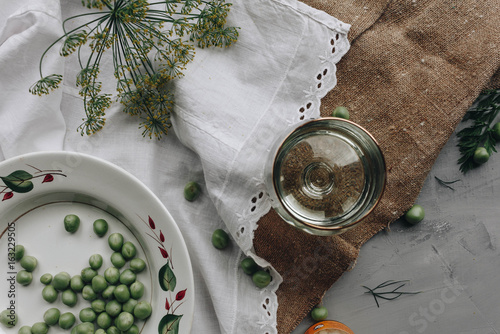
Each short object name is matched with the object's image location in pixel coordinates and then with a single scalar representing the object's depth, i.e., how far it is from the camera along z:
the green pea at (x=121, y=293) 0.55
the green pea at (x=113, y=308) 0.55
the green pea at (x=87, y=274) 0.55
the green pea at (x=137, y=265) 0.55
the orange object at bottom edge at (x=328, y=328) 0.56
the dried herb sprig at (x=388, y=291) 0.57
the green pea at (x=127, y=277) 0.55
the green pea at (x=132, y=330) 0.55
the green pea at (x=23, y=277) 0.55
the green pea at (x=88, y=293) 0.55
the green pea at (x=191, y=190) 0.56
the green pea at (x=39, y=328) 0.55
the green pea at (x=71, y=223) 0.55
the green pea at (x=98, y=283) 0.55
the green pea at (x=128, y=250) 0.55
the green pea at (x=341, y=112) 0.55
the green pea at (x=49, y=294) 0.55
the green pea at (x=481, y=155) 0.57
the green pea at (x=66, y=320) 0.55
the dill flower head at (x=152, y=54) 0.53
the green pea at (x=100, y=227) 0.55
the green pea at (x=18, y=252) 0.55
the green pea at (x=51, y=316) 0.55
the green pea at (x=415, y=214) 0.56
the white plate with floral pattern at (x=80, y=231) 0.54
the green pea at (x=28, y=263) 0.55
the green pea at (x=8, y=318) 0.55
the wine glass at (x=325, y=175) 0.52
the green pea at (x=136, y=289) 0.55
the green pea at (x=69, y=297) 0.55
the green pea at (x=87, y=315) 0.55
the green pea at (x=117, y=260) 0.55
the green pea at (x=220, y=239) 0.56
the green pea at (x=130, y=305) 0.55
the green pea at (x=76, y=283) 0.55
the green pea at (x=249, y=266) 0.56
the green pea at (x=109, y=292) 0.55
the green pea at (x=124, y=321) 0.55
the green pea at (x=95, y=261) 0.55
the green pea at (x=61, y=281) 0.55
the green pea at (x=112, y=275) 0.55
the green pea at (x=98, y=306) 0.55
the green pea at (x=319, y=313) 0.56
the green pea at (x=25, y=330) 0.55
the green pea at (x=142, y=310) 0.55
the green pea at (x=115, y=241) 0.55
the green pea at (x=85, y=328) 0.55
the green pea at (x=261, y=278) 0.55
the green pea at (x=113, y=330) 0.55
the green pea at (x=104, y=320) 0.55
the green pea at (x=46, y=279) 0.55
